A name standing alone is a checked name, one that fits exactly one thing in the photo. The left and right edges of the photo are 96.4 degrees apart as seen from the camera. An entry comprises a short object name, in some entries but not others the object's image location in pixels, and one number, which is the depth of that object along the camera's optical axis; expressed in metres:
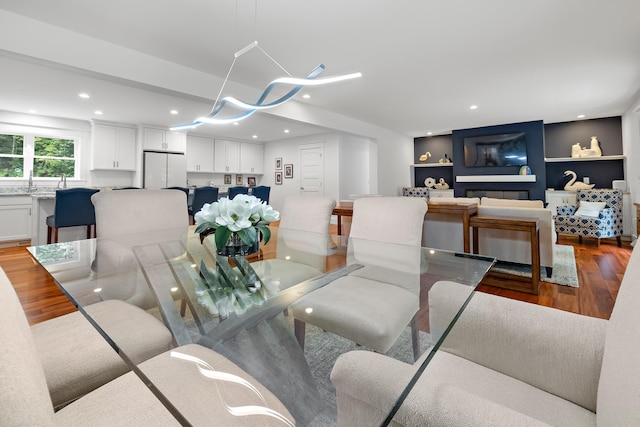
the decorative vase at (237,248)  1.55
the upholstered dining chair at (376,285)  1.11
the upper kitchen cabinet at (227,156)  7.38
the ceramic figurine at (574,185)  5.68
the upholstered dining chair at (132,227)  1.48
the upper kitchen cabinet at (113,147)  5.52
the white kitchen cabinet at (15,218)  4.70
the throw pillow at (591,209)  4.82
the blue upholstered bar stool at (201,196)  4.38
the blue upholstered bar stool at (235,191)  4.95
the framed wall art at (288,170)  7.72
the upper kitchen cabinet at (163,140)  5.94
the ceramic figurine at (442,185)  7.67
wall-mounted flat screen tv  6.20
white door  7.09
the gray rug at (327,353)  0.72
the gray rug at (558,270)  2.98
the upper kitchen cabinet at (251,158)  7.89
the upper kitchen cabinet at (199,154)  6.91
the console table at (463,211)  2.91
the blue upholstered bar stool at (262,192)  5.16
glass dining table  0.81
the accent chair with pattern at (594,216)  4.67
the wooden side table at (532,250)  2.60
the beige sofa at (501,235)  2.98
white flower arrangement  1.36
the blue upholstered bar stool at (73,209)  3.29
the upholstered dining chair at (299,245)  1.50
